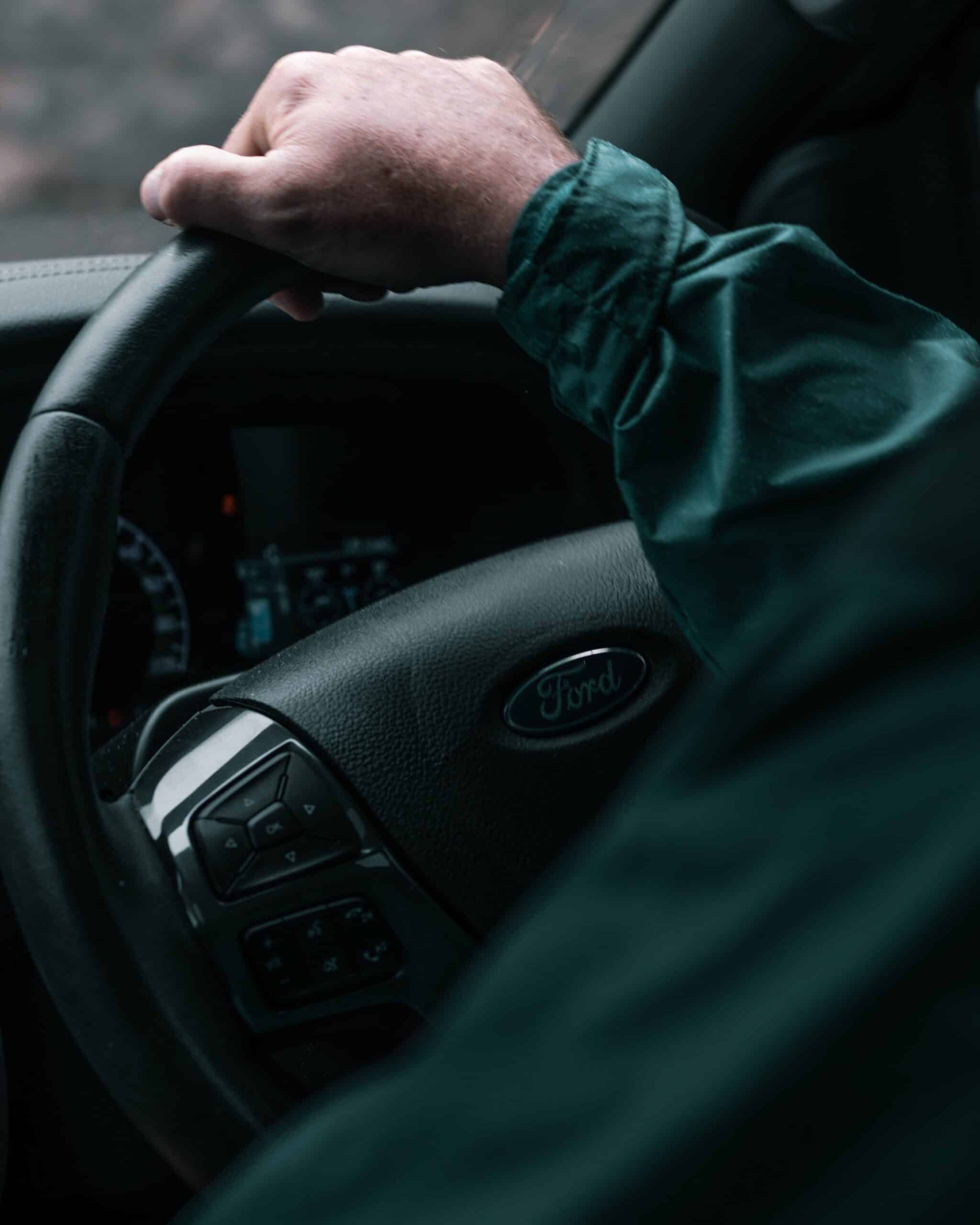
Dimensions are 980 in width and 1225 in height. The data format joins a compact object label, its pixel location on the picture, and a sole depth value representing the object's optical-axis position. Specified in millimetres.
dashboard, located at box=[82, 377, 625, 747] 1363
